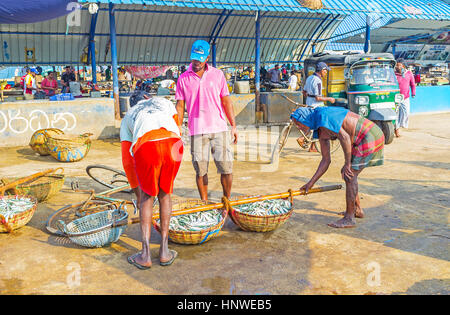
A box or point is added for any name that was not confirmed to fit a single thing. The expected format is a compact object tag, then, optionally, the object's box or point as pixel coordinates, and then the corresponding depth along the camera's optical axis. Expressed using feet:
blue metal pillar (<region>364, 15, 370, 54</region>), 47.98
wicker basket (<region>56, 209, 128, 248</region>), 12.95
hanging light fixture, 32.28
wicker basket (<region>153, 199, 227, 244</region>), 13.16
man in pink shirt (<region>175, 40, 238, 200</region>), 15.70
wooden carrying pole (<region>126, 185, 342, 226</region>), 13.61
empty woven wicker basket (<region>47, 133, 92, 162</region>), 26.11
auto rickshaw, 29.58
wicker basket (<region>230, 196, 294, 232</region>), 13.99
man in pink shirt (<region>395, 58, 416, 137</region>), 35.47
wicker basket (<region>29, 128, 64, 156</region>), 27.58
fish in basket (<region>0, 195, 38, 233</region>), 14.23
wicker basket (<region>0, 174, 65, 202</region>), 17.43
